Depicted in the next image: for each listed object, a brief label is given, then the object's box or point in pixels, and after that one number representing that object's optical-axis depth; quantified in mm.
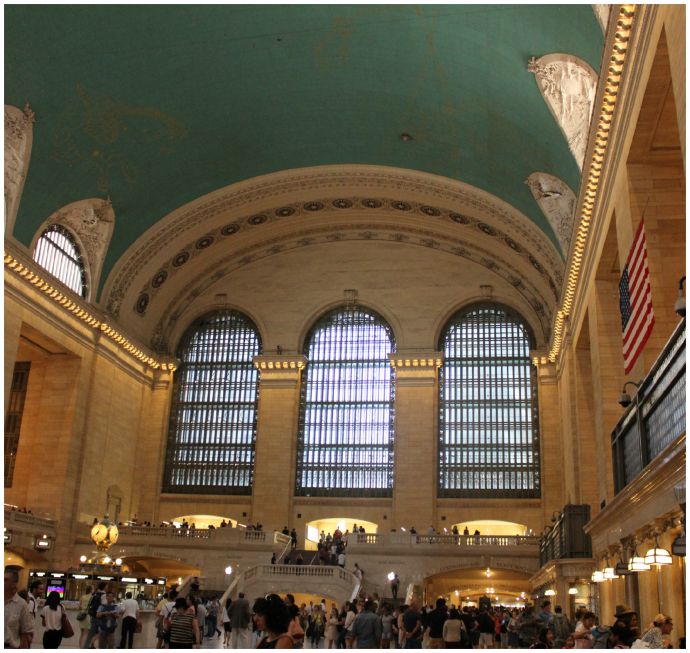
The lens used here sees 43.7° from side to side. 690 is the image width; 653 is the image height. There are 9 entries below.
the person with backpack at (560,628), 13273
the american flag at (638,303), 12297
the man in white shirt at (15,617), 7547
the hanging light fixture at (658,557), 9109
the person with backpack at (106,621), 12547
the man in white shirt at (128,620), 13062
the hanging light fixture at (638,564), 10585
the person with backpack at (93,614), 12867
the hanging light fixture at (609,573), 14127
